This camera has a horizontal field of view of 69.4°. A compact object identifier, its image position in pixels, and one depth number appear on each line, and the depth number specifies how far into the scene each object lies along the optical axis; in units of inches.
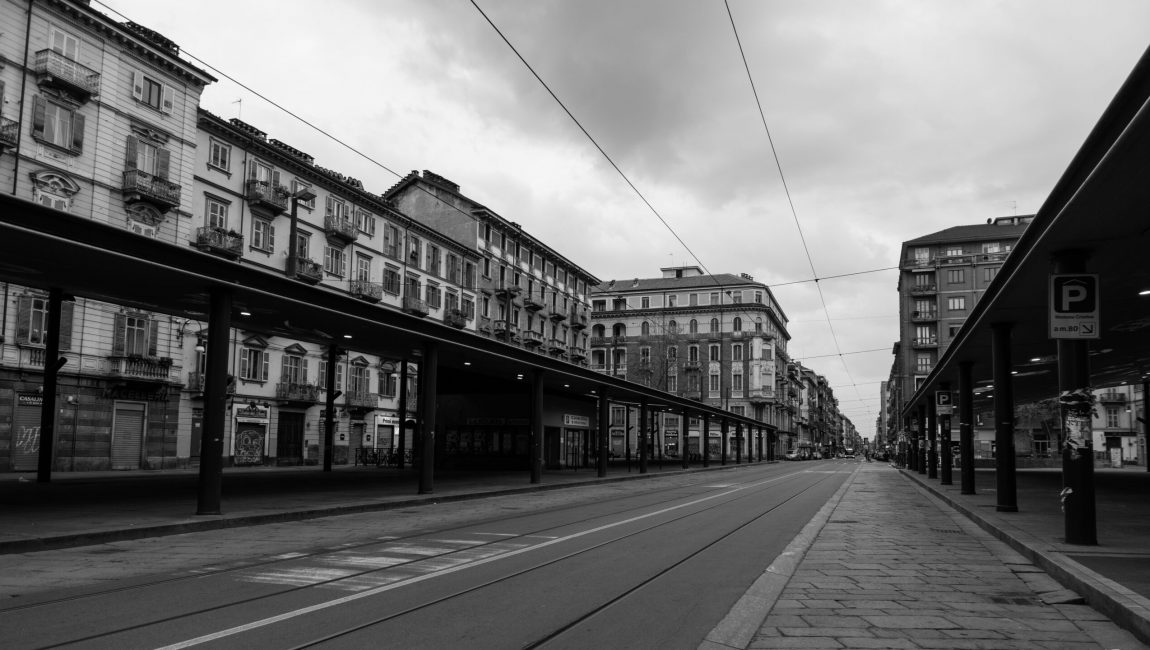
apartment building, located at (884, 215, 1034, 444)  4126.5
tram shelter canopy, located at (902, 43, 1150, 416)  318.0
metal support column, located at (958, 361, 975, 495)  966.4
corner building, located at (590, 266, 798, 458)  4237.2
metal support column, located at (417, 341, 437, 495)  925.8
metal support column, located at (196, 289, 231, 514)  633.0
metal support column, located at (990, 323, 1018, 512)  717.3
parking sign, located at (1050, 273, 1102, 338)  449.7
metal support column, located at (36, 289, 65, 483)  913.5
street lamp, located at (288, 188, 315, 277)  1127.6
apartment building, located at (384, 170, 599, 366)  2551.7
